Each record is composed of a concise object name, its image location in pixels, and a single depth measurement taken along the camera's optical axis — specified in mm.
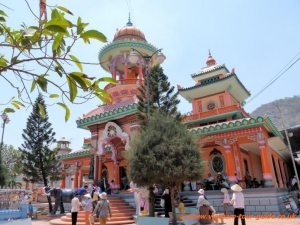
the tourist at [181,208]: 9602
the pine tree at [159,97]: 14273
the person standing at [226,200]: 11068
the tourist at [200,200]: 8234
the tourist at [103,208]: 7904
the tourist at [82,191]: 11505
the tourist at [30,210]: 14945
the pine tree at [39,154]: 23703
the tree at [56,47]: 1910
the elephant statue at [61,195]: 14297
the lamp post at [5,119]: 19431
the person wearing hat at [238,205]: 7742
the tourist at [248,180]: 14969
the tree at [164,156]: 8477
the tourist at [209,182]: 14844
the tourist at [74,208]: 9086
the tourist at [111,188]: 16234
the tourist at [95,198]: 10614
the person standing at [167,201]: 9945
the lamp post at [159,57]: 11527
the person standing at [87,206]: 9438
